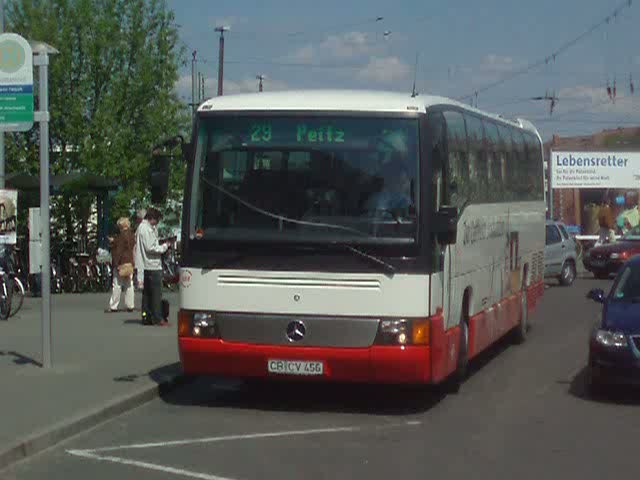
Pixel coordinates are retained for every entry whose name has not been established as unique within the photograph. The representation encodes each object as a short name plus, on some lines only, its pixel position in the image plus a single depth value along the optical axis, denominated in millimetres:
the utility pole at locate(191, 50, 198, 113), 62956
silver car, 32906
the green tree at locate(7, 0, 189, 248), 32312
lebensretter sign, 47344
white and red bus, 11602
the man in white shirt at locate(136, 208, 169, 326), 19734
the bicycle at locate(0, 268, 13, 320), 20633
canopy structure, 28172
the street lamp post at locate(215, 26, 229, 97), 51466
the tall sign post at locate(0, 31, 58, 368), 14028
